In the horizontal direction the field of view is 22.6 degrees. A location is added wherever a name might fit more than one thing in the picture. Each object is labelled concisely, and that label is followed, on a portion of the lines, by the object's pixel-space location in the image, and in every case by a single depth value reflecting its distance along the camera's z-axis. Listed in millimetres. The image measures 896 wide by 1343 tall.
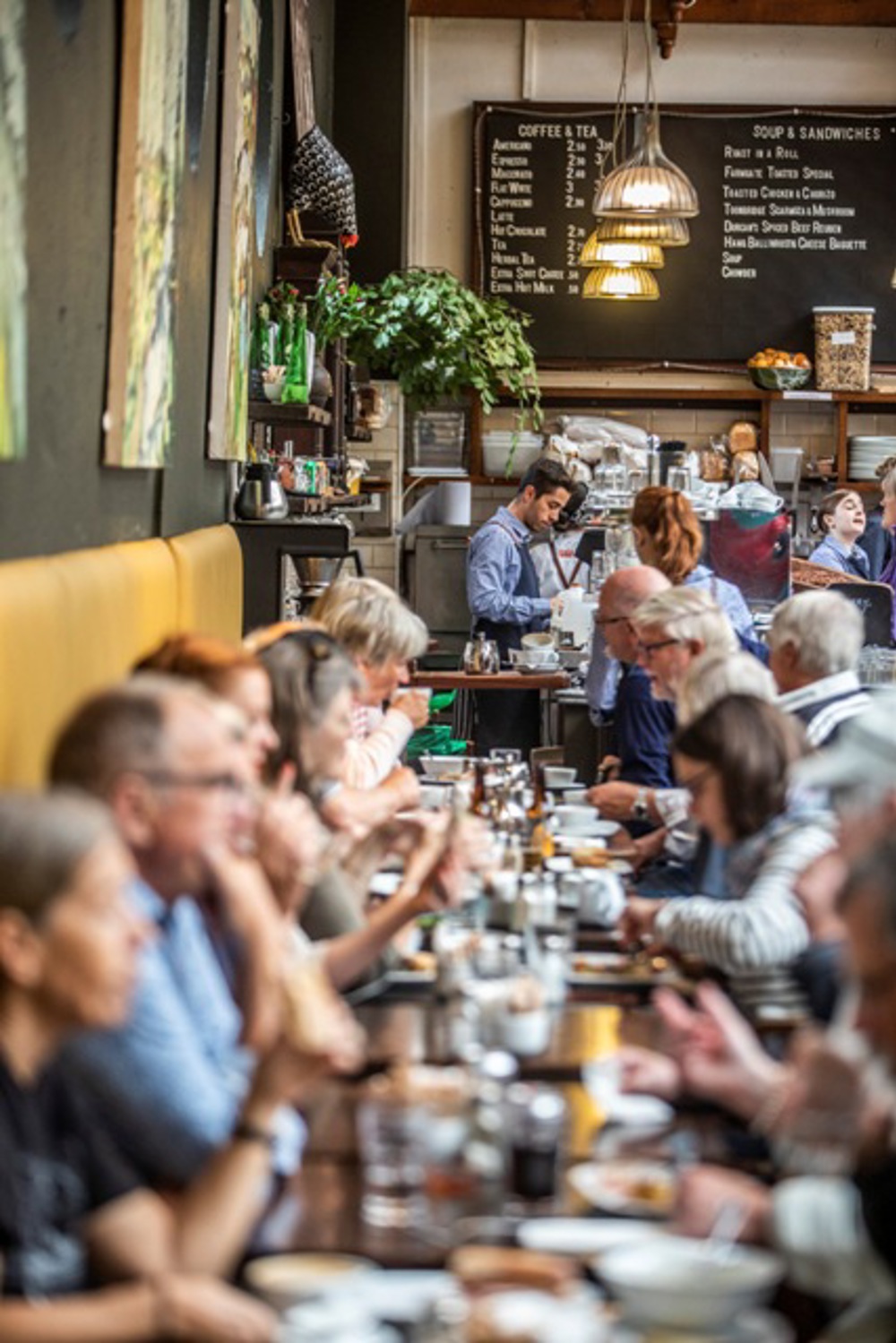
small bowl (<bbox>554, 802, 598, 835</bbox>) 5730
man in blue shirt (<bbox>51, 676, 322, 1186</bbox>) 2543
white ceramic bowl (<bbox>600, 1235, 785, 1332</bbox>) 2156
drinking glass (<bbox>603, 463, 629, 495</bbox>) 9562
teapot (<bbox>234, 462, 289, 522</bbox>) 8078
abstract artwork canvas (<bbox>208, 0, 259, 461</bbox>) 7160
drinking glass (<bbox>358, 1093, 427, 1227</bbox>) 2584
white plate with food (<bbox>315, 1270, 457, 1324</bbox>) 2201
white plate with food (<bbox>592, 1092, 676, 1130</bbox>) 2877
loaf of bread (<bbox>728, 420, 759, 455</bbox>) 12695
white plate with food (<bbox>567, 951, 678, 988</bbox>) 3828
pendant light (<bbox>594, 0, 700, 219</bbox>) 9008
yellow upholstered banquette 3615
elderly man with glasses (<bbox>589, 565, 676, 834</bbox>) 6426
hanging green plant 10500
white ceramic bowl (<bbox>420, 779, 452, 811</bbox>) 5977
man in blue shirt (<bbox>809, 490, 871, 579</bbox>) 10617
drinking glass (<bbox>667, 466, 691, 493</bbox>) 9164
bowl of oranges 12516
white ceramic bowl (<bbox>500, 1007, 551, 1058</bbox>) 3252
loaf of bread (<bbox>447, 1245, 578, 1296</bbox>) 2240
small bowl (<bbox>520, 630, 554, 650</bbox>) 9352
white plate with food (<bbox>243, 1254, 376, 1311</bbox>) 2223
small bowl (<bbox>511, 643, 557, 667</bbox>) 9258
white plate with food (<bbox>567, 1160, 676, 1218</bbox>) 2541
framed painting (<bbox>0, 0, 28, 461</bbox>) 3757
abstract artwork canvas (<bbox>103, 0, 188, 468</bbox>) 5121
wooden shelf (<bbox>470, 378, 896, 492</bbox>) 12758
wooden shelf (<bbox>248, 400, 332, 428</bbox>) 8344
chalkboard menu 12930
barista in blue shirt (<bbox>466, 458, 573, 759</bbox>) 9969
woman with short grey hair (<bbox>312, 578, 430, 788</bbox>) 5805
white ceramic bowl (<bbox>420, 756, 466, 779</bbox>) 6669
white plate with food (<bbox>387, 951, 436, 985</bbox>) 3848
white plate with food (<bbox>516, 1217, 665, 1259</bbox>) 2398
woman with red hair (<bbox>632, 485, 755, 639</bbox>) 7691
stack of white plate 12727
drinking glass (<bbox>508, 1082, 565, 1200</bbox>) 2564
